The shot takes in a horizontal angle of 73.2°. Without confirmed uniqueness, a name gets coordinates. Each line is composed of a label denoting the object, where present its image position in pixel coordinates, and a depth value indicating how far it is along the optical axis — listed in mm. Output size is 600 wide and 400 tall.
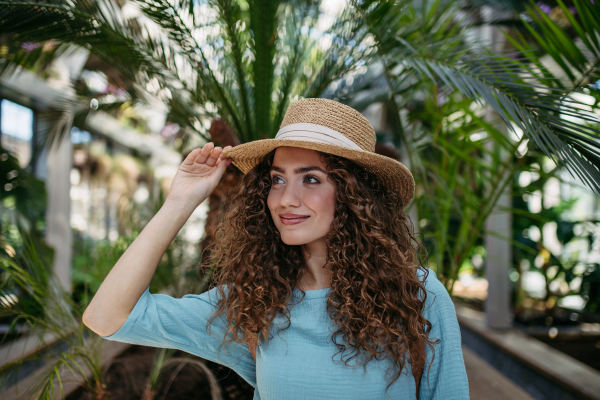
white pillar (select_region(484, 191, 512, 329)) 3705
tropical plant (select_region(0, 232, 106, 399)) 1417
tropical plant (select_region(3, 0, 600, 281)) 1421
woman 1070
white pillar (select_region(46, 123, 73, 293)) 3713
